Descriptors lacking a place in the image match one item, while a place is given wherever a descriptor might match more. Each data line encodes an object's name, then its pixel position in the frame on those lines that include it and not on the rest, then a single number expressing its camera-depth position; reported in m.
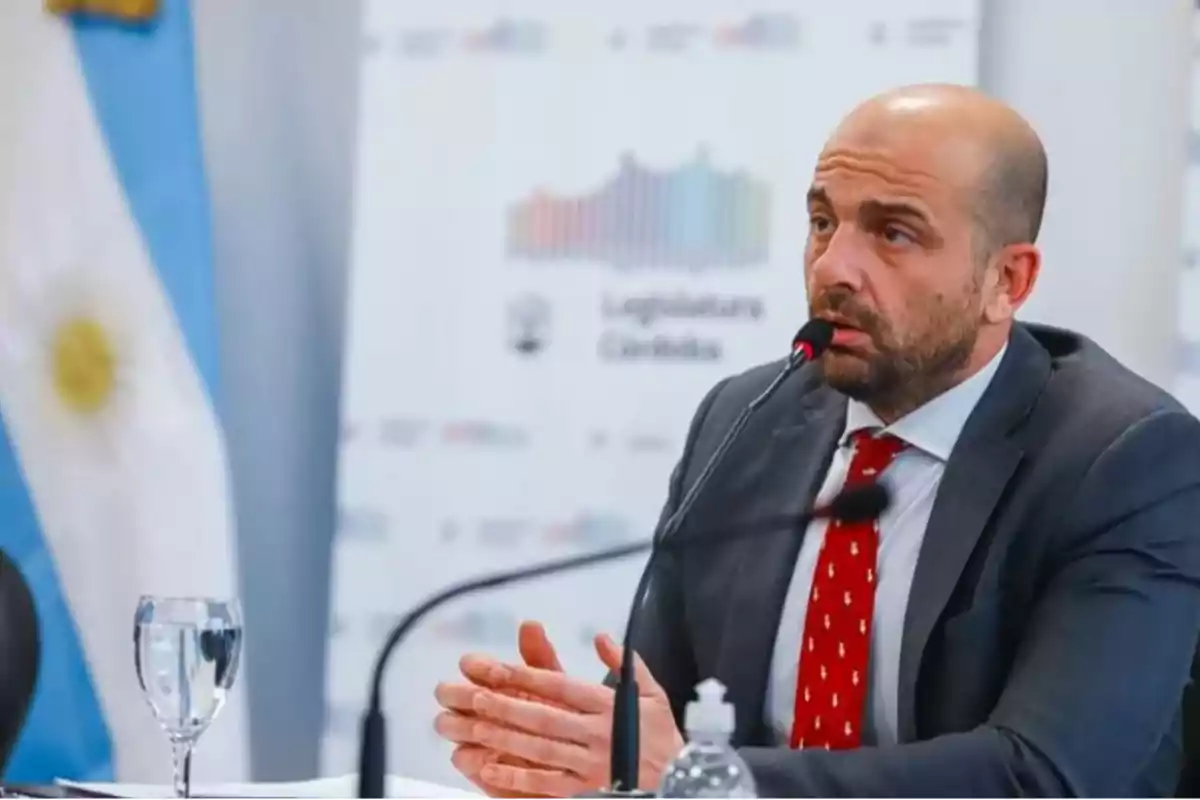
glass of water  5.76
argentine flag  6.78
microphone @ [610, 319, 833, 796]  5.57
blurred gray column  7.03
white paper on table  5.84
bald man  5.88
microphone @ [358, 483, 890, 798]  5.51
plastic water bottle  5.55
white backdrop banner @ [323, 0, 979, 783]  6.70
